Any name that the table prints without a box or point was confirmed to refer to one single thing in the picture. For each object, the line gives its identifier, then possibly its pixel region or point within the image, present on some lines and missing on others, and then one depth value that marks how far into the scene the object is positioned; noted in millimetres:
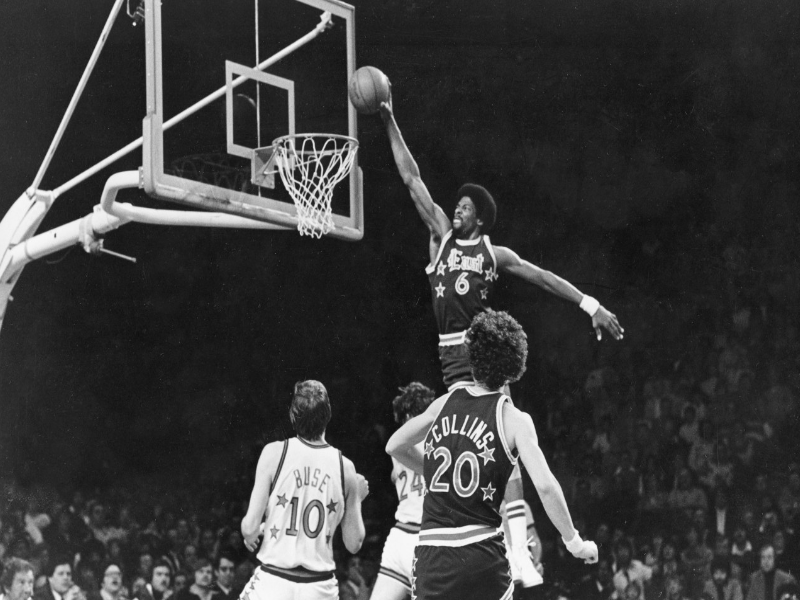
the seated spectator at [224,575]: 9484
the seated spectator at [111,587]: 9227
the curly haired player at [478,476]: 4227
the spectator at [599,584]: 9844
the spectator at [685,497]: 10133
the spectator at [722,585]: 9844
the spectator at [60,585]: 9109
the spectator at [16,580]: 8938
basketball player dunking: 6824
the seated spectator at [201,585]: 9414
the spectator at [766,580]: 9789
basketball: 7031
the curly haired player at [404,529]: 6645
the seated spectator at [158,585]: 9312
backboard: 6426
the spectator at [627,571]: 9859
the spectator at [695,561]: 9891
